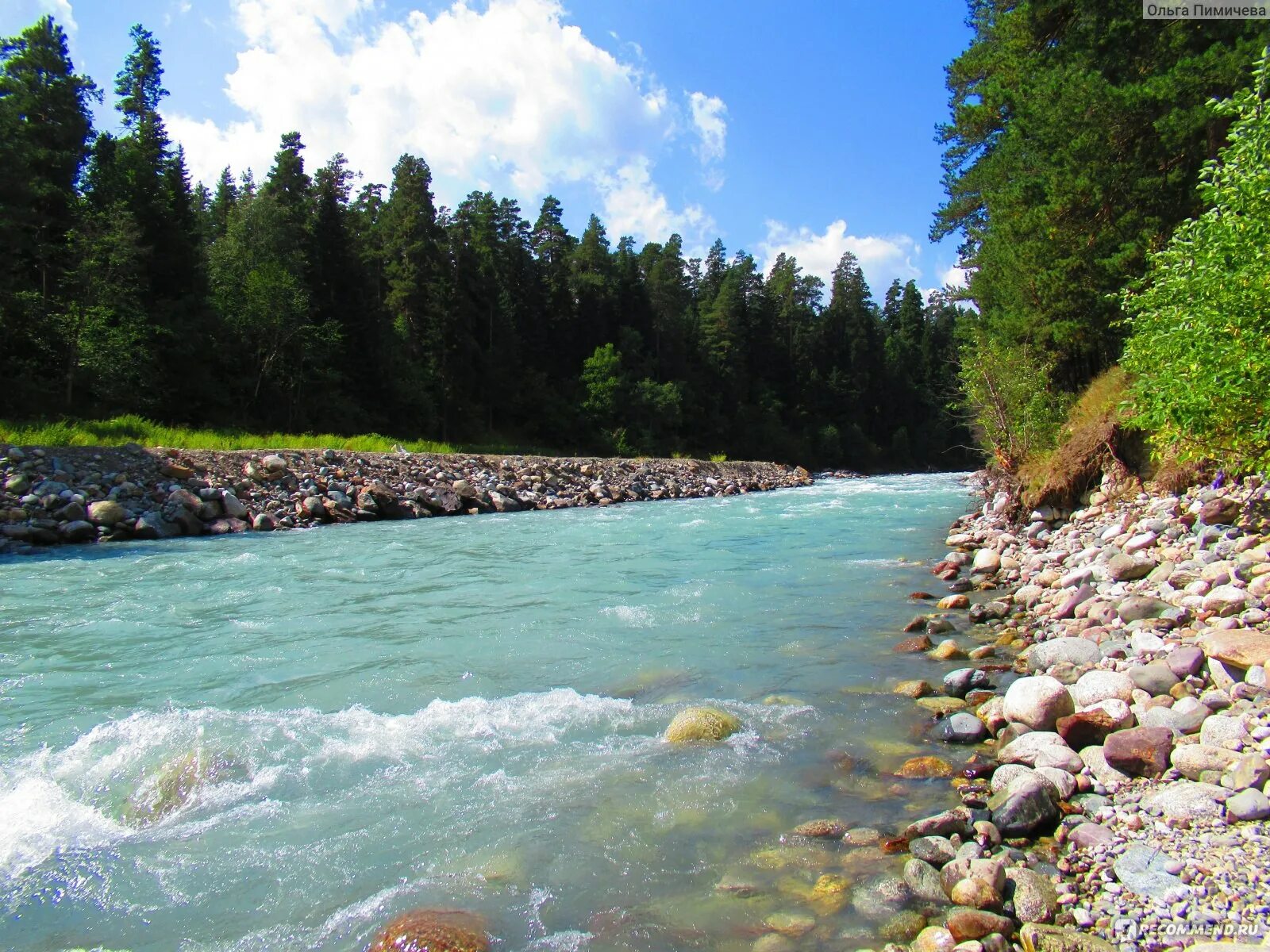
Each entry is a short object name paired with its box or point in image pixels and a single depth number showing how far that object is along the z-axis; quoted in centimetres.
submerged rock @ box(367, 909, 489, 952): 295
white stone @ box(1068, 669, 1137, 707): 459
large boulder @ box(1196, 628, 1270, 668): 425
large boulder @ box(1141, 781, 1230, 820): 324
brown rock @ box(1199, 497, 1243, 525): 692
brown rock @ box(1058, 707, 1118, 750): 419
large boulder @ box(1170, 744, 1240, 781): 357
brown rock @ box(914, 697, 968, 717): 527
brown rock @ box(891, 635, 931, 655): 678
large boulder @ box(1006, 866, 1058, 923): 290
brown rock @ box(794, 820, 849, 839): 371
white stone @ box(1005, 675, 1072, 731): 448
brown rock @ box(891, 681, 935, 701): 562
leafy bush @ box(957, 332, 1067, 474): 1312
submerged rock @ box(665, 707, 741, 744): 493
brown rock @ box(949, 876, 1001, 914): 301
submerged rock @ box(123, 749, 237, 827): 408
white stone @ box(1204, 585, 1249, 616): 528
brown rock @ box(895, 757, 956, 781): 430
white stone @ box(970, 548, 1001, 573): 1011
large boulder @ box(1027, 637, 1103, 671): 552
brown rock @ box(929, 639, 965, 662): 652
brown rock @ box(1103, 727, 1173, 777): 375
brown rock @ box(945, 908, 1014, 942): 284
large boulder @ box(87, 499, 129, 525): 1383
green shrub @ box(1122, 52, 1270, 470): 529
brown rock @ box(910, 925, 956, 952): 279
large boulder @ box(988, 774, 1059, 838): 349
